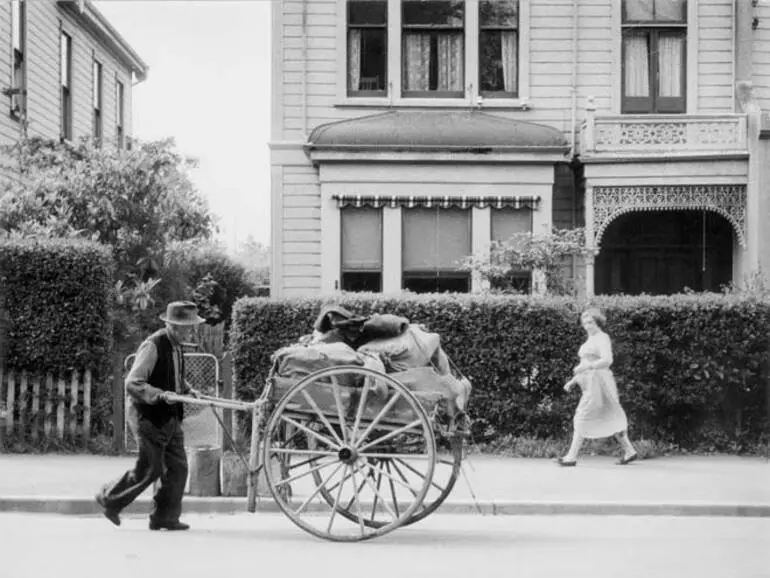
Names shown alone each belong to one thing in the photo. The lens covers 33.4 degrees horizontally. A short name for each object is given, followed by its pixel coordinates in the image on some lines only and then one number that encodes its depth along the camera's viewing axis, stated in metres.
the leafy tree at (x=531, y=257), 20.02
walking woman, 14.60
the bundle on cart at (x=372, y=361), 9.77
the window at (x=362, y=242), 21.33
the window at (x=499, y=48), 22.19
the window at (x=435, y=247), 21.39
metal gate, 16.23
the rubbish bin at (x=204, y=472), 12.05
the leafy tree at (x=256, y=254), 40.30
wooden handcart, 9.48
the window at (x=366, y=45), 22.08
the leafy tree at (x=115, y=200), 19.59
